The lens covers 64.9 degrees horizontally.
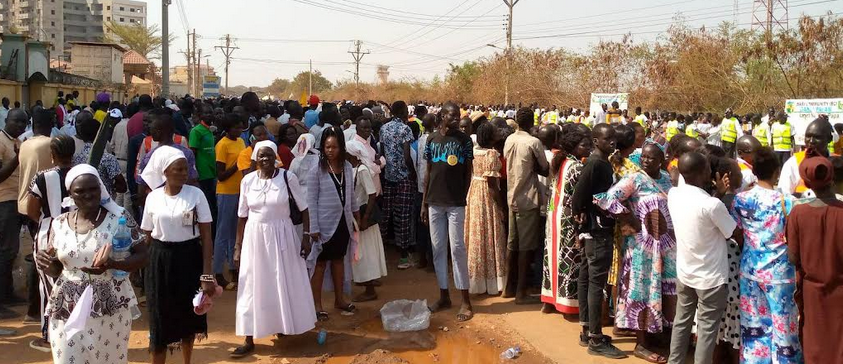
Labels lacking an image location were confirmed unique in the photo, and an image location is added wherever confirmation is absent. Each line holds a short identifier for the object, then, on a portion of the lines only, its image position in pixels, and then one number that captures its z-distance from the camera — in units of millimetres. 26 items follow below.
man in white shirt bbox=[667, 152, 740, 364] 4145
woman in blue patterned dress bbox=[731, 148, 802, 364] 4094
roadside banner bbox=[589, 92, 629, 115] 22906
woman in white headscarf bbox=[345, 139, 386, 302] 6504
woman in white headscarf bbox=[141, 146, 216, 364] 4445
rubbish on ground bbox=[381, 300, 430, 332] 5809
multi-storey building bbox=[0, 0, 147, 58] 93312
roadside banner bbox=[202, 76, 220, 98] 43512
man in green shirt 7062
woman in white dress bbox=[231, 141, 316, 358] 5043
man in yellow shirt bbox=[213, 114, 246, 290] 6715
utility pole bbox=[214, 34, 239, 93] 74494
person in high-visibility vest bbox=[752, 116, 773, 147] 17172
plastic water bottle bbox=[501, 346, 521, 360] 5289
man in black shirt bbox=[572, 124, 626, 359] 5074
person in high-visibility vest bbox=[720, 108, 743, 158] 17797
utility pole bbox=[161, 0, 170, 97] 18656
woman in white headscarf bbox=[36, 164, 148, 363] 3572
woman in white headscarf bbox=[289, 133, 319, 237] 5770
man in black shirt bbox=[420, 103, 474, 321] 5969
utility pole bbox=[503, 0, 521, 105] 37662
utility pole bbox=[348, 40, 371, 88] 78875
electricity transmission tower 34688
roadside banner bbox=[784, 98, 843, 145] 16531
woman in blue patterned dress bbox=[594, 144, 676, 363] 4930
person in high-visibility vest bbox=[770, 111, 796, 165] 16172
